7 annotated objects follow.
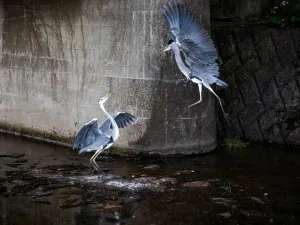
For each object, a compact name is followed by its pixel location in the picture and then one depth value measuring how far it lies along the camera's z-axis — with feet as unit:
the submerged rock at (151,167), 36.04
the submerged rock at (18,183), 33.32
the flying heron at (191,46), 32.81
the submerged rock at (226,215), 28.30
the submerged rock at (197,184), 32.81
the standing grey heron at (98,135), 33.35
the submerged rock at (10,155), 39.60
